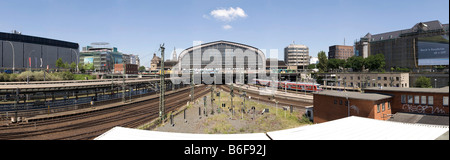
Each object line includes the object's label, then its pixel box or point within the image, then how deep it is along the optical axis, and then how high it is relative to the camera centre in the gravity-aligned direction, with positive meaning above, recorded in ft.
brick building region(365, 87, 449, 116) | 73.26 -8.06
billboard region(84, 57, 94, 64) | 573.74 +54.02
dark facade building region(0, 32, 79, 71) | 401.70 +61.85
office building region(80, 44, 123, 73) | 574.97 +55.40
